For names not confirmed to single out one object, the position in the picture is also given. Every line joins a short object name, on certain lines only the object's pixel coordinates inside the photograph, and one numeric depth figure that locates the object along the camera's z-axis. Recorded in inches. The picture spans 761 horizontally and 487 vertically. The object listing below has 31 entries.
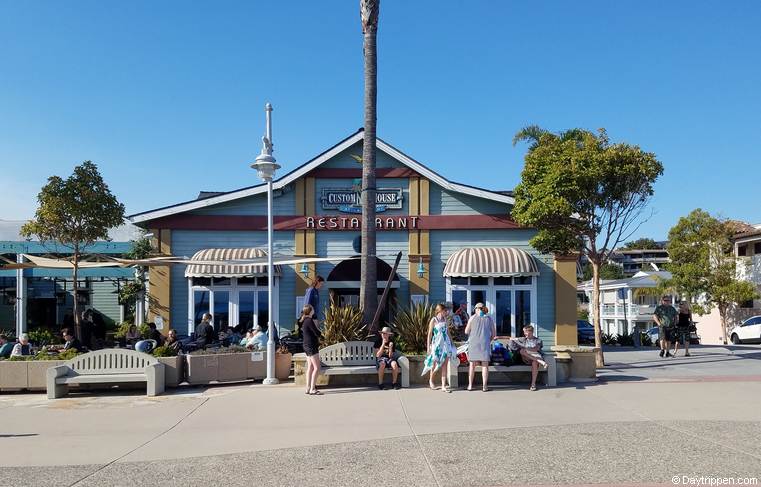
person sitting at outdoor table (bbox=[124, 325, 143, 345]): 585.6
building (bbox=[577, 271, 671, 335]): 1818.4
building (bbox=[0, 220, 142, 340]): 1095.7
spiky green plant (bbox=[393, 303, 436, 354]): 488.1
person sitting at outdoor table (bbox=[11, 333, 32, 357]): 510.0
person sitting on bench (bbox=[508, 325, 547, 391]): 438.6
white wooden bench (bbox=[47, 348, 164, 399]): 437.1
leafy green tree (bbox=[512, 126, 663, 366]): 610.9
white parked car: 1217.5
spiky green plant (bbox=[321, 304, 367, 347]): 482.9
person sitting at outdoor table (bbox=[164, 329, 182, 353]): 526.6
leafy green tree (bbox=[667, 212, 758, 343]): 1277.1
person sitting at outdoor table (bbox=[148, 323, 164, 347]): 594.9
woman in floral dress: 436.5
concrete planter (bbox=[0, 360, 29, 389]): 458.0
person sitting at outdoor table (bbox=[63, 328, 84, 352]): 514.3
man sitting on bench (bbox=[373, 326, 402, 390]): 445.7
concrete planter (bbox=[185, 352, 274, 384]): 475.2
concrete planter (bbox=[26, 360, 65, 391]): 458.6
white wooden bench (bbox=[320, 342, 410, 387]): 451.8
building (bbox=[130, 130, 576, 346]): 745.0
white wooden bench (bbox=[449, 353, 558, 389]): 449.4
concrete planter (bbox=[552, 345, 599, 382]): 472.7
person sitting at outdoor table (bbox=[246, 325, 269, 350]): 514.6
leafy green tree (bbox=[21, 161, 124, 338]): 677.9
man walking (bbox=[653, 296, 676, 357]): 701.9
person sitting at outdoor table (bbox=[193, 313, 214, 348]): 596.4
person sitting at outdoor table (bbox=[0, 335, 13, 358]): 531.8
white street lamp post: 499.8
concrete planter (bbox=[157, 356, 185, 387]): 463.9
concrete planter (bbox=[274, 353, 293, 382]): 498.3
